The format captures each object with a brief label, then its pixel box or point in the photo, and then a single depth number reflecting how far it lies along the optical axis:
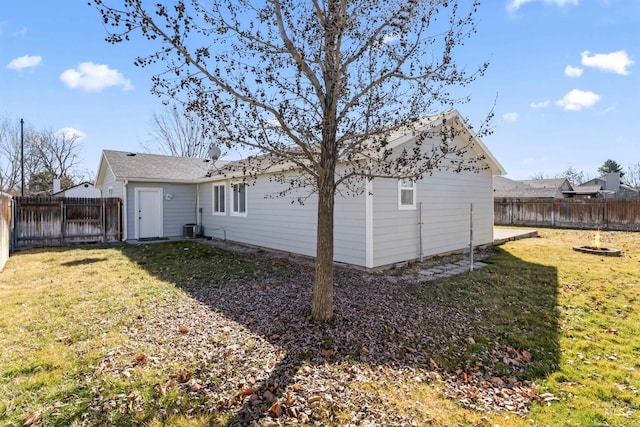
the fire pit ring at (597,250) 9.52
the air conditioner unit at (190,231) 14.23
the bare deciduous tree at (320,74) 3.83
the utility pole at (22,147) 22.33
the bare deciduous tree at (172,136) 26.70
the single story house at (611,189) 29.41
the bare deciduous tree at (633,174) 47.09
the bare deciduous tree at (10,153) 28.36
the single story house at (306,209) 7.62
